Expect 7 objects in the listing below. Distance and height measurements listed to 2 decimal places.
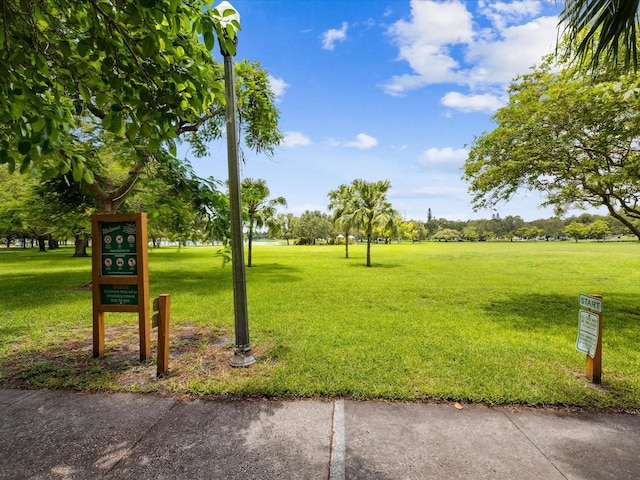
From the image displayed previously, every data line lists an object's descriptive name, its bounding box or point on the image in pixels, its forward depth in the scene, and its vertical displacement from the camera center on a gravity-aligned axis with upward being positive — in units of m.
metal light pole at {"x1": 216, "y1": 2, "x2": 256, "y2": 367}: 4.70 -0.08
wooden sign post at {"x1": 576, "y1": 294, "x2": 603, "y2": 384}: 4.02 -1.32
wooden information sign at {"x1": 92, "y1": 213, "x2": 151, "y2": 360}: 4.90 -0.60
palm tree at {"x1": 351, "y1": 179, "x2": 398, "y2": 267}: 23.50 +1.85
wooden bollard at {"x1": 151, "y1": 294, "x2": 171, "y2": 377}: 4.41 -1.39
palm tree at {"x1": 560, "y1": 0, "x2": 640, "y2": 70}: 2.39 +1.67
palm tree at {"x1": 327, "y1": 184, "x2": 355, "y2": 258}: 25.80 +2.09
